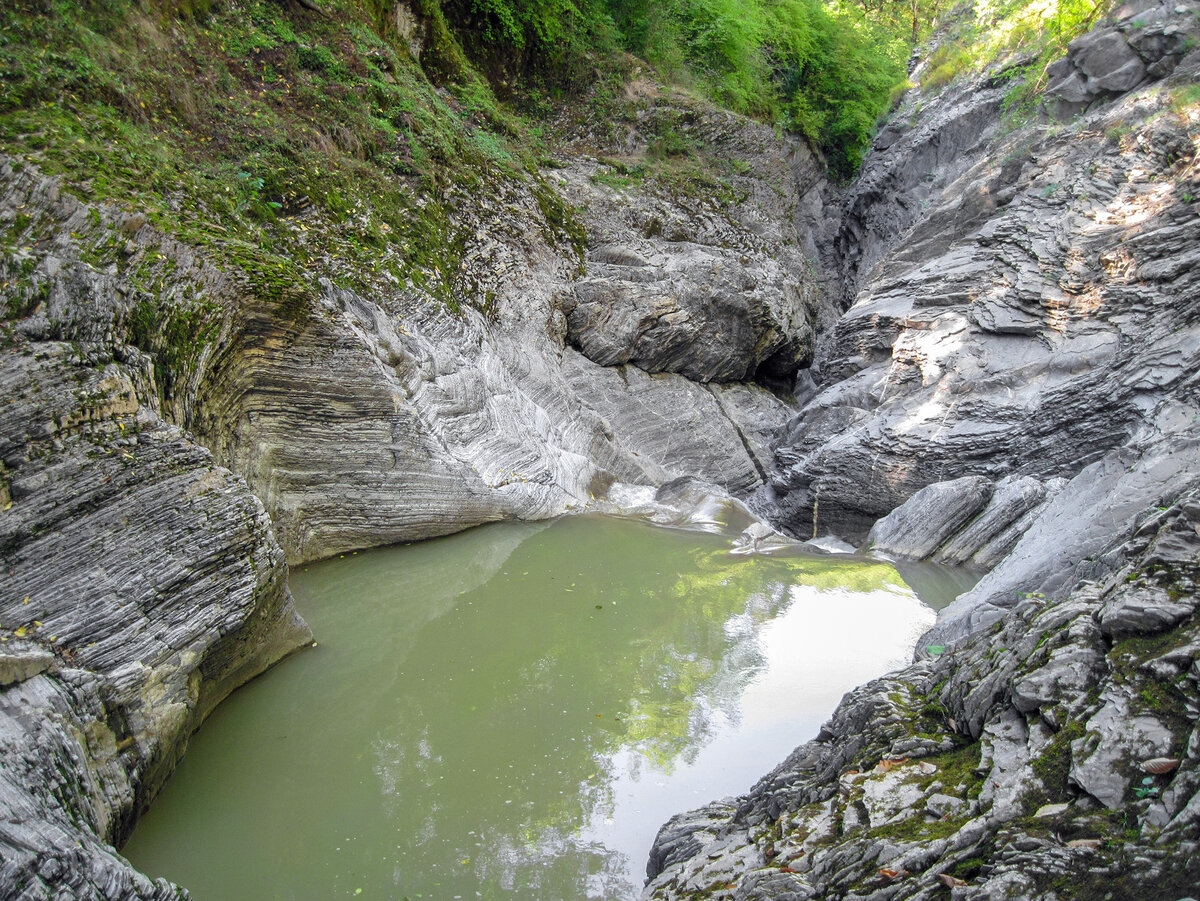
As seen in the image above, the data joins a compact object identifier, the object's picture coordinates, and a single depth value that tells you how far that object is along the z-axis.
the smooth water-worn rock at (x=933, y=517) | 8.52
